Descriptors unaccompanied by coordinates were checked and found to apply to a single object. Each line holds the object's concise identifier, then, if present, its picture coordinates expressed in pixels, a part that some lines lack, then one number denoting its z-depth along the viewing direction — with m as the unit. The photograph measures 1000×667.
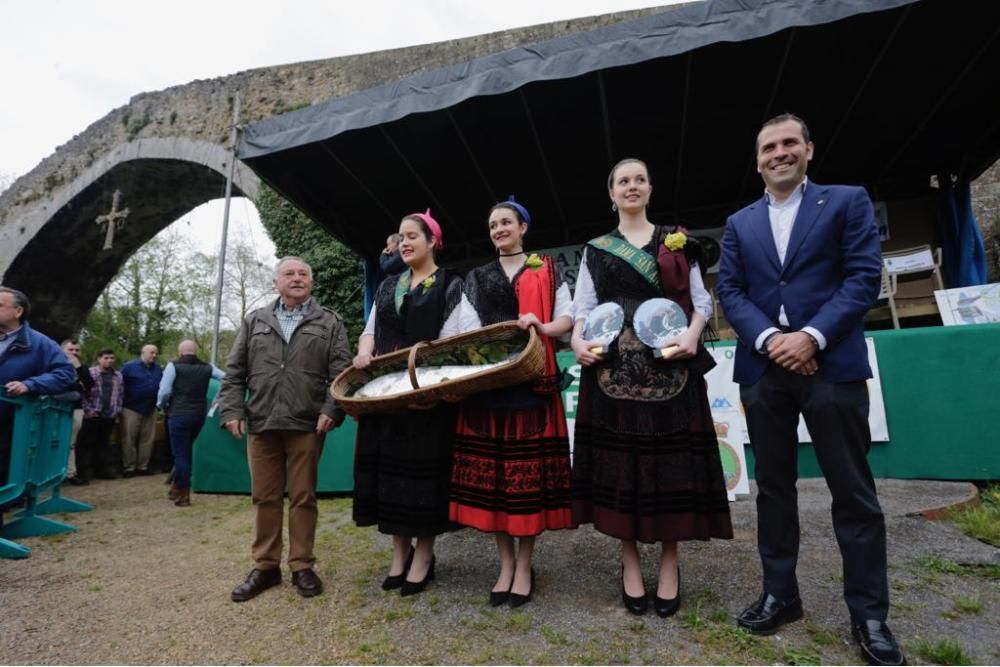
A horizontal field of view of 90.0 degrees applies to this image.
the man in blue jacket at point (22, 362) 3.76
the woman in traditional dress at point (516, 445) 2.21
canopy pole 8.58
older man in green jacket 2.63
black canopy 4.43
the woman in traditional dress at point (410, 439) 2.37
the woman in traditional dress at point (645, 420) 2.01
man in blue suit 1.72
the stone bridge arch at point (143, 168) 11.49
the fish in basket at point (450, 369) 2.02
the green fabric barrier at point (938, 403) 3.83
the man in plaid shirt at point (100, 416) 6.98
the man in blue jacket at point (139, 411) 7.40
